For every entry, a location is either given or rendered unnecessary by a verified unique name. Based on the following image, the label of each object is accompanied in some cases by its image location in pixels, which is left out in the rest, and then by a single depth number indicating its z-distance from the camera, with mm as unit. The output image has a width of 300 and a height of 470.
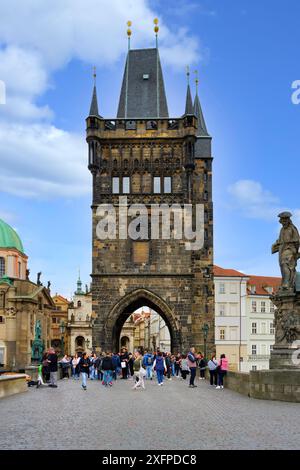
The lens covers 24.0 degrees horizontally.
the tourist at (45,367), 24155
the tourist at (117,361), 29116
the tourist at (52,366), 23206
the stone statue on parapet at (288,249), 17547
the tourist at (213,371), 23844
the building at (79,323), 104562
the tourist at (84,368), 22467
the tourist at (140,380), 22538
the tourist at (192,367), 23641
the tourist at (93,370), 31906
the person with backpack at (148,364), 29252
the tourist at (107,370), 24844
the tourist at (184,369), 30406
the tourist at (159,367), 25153
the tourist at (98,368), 29602
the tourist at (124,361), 31100
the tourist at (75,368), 31686
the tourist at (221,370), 23141
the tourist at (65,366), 31594
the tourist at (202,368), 31125
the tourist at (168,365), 31073
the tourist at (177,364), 36031
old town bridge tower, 42156
